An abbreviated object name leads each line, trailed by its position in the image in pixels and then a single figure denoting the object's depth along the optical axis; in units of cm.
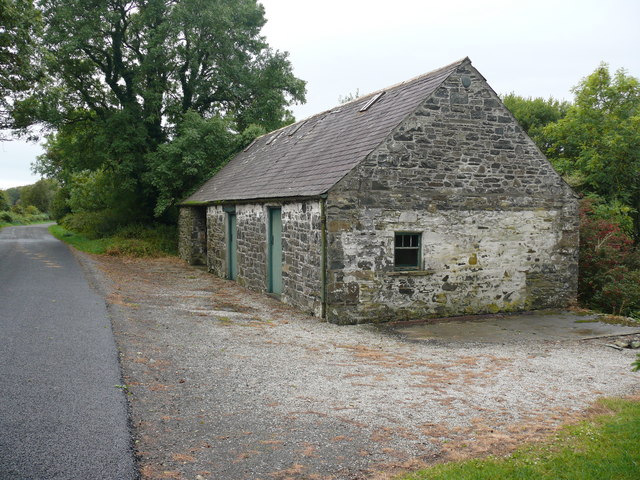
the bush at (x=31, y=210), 7011
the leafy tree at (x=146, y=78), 2470
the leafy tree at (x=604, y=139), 2128
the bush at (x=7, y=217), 5582
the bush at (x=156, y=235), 2564
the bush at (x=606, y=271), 1386
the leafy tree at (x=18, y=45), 1309
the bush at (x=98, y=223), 2923
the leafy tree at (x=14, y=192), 10919
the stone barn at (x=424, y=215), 1124
